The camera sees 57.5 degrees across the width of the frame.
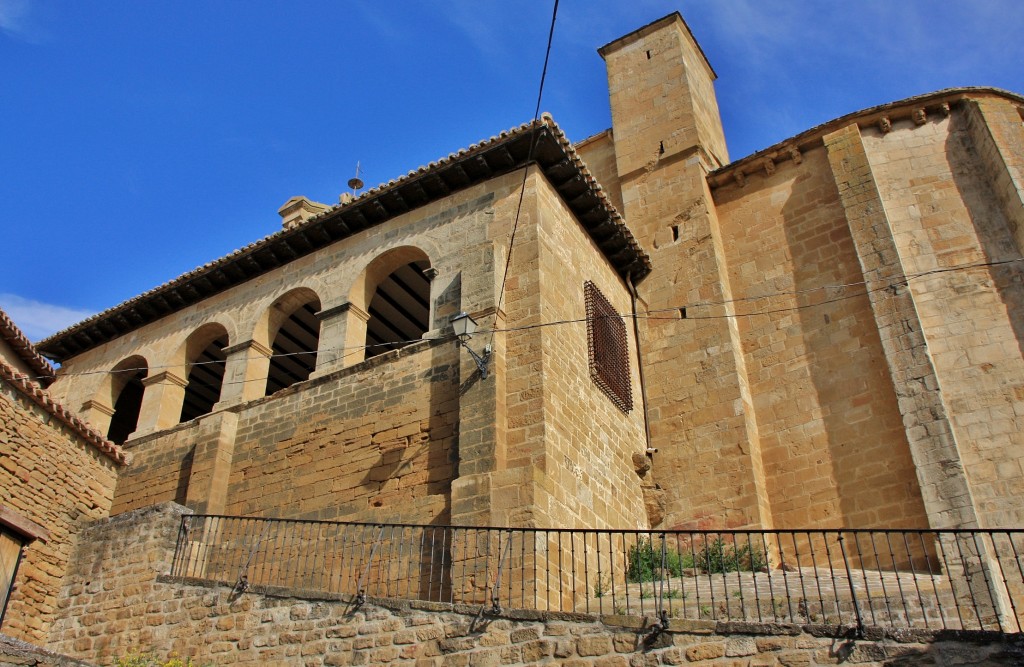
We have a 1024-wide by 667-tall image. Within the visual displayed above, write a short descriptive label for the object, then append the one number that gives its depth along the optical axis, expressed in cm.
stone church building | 1180
